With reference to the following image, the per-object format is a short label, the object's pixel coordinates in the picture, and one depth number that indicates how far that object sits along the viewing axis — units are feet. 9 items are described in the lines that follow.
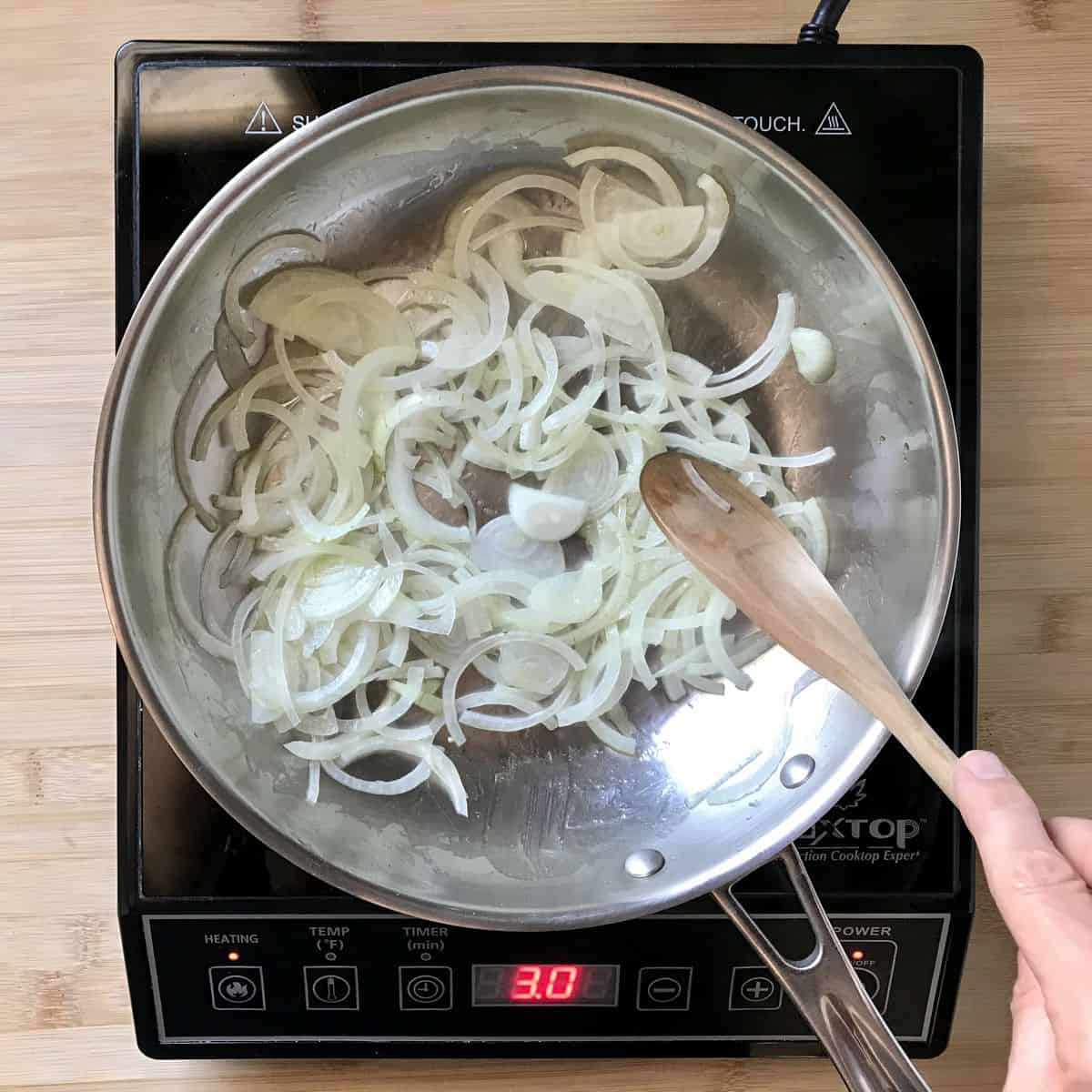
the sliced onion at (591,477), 2.88
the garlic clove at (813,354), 2.74
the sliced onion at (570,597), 2.84
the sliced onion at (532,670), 2.83
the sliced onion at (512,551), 2.89
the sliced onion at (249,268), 2.51
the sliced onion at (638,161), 2.59
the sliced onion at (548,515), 2.86
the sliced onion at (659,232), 2.71
